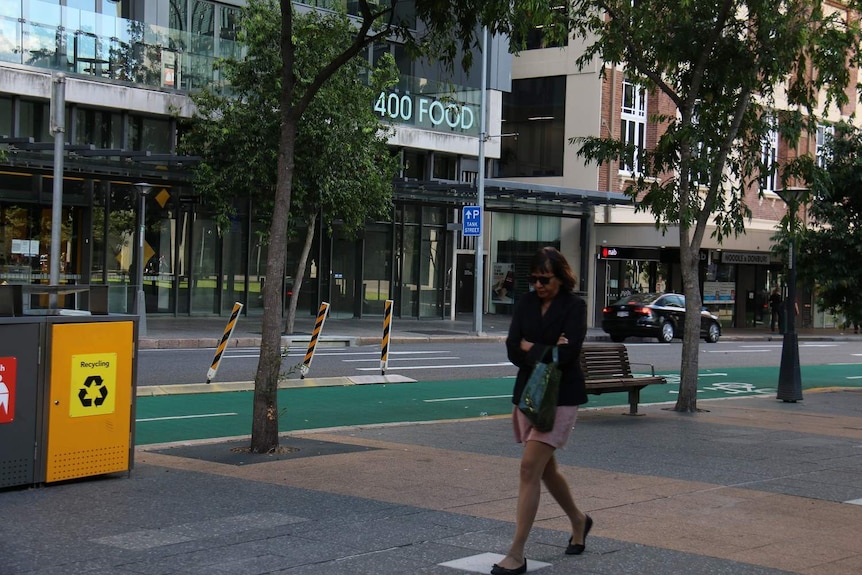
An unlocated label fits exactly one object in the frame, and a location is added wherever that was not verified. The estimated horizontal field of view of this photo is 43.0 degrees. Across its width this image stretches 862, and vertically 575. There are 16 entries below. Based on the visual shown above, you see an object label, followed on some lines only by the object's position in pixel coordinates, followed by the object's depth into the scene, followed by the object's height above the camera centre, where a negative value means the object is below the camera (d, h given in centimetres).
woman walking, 620 -35
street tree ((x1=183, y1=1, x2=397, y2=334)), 2541 +327
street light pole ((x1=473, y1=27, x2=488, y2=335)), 3080 +109
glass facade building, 2614 +262
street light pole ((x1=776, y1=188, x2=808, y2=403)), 1683 -115
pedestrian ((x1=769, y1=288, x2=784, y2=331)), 4316 -58
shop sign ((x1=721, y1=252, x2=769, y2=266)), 4381 +136
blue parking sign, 3022 +171
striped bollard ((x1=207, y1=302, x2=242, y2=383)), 1605 -100
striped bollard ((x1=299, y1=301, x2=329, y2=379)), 1691 -102
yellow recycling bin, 819 -98
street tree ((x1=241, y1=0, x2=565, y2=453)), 1000 +147
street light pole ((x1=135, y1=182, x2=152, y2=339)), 2239 +73
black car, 3269 -85
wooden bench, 1364 -109
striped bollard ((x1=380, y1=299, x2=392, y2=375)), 1819 -107
